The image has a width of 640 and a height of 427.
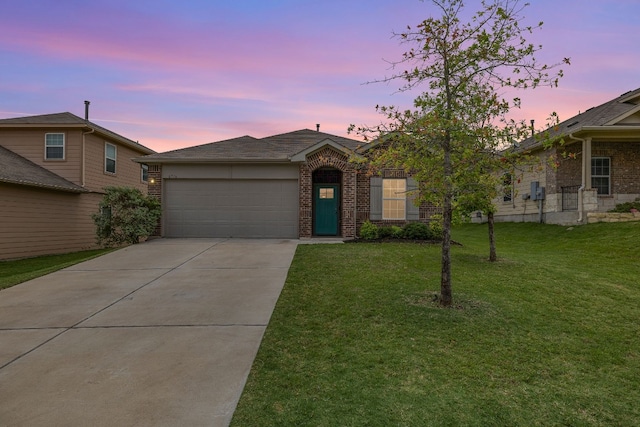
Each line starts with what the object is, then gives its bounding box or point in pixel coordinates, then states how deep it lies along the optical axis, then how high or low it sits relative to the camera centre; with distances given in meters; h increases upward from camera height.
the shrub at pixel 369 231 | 12.80 -0.77
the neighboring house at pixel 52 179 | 13.67 +1.27
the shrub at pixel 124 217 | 13.04 -0.32
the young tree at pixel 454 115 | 5.19 +1.43
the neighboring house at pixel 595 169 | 15.13 +1.94
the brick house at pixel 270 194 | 13.75 +0.59
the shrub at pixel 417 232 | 12.65 -0.78
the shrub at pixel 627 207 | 15.05 +0.18
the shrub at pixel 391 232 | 12.76 -0.81
